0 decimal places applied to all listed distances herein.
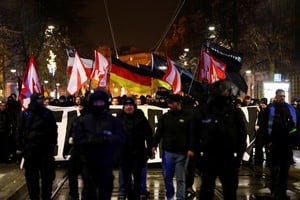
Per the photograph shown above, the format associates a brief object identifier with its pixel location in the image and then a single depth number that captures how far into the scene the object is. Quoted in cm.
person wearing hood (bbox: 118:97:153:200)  967
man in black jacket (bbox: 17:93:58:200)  937
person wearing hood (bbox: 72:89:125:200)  701
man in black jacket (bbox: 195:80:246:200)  754
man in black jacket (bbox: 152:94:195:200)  939
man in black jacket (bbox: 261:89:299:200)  995
